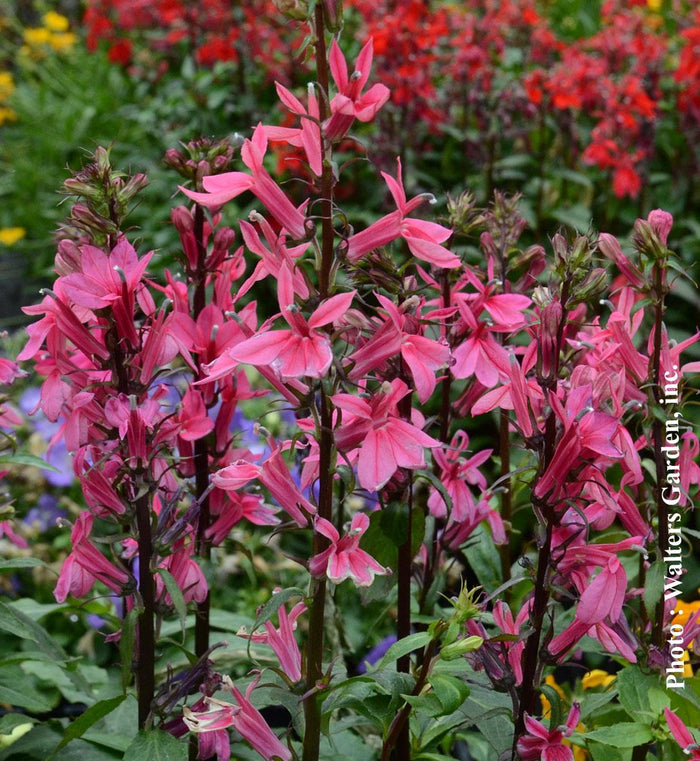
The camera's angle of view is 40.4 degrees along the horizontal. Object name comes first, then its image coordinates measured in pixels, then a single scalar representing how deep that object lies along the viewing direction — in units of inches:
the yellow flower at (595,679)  71.4
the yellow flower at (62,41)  294.8
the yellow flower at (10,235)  221.9
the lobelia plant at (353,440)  44.4
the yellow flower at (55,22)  290.8
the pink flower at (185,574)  54.0
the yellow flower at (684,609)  72.1
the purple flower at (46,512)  121.4
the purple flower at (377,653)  86.0
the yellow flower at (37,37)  287.1
